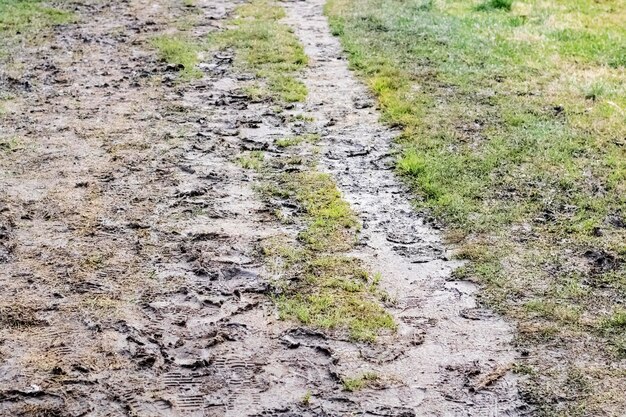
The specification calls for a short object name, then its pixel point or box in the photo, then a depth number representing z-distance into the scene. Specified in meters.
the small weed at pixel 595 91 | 8.64
